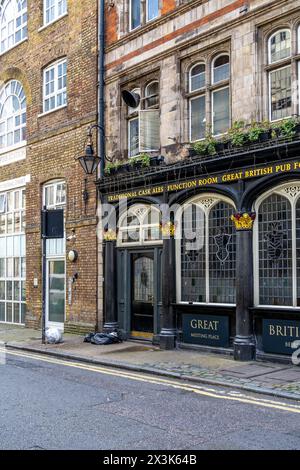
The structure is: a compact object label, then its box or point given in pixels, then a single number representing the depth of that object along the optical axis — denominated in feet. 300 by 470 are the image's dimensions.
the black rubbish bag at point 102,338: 47.01
